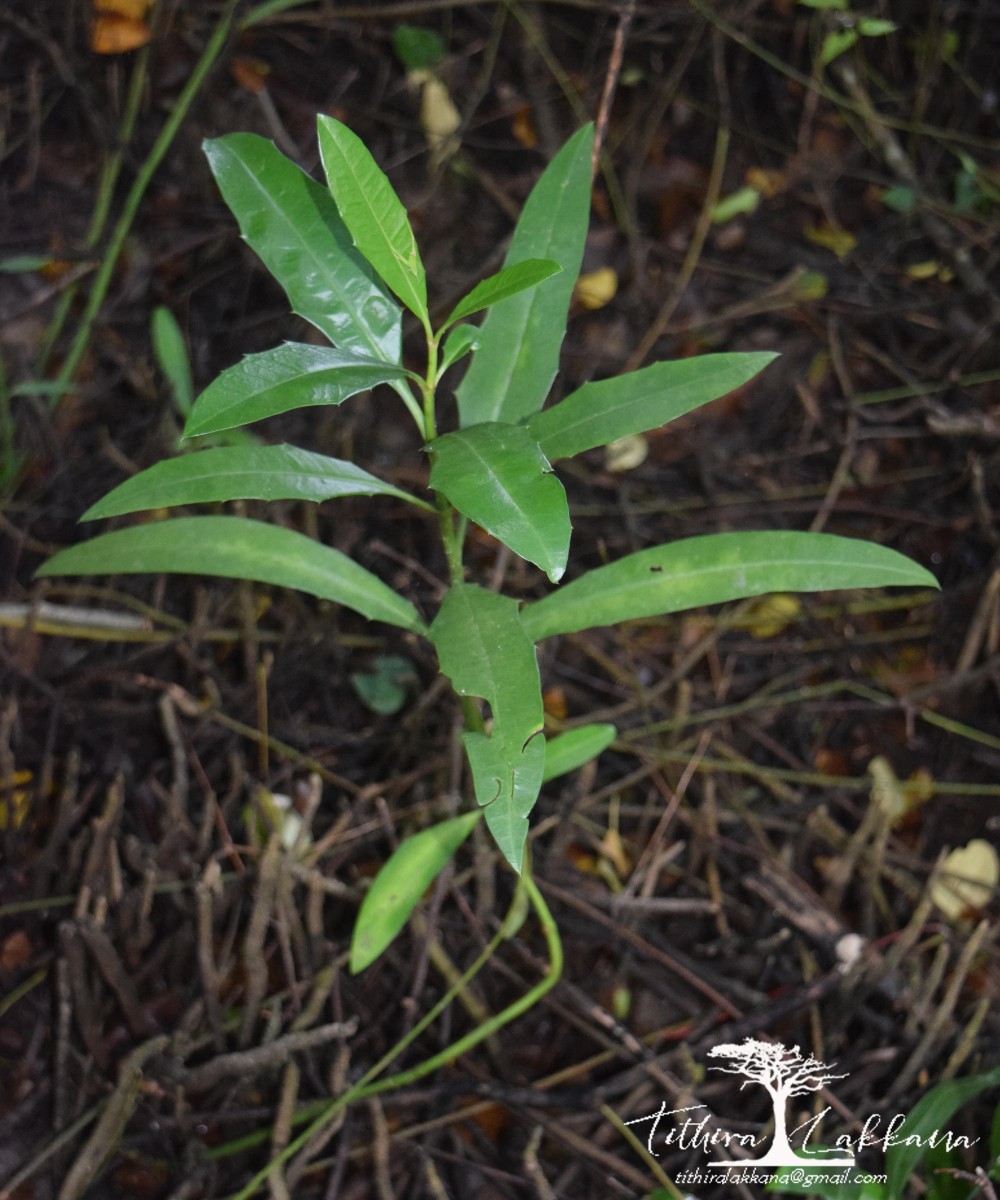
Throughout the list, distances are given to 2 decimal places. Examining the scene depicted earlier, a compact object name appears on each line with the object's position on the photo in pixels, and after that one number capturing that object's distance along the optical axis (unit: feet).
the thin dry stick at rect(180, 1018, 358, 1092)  2.50
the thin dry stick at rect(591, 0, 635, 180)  2.72
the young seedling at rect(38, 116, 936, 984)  2.23
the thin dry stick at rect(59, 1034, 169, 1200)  2.46
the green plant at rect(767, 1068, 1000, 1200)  2.47
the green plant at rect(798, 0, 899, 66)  3.03
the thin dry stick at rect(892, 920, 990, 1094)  2.60
